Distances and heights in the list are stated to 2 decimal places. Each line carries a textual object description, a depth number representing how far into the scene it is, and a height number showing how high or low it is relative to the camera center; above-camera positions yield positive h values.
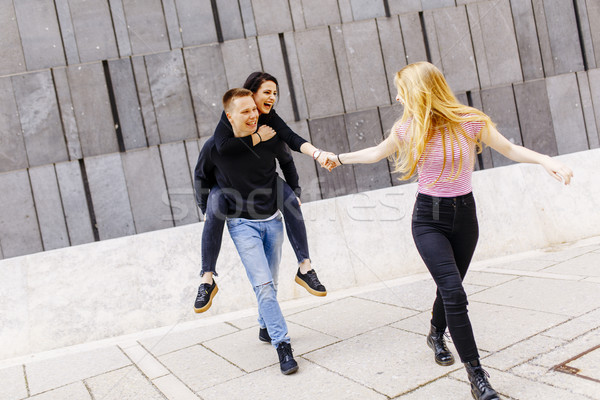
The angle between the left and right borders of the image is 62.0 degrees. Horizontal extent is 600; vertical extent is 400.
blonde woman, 2.68 -0.10
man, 3.38 -0.05
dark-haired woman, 3.44 -0.07
